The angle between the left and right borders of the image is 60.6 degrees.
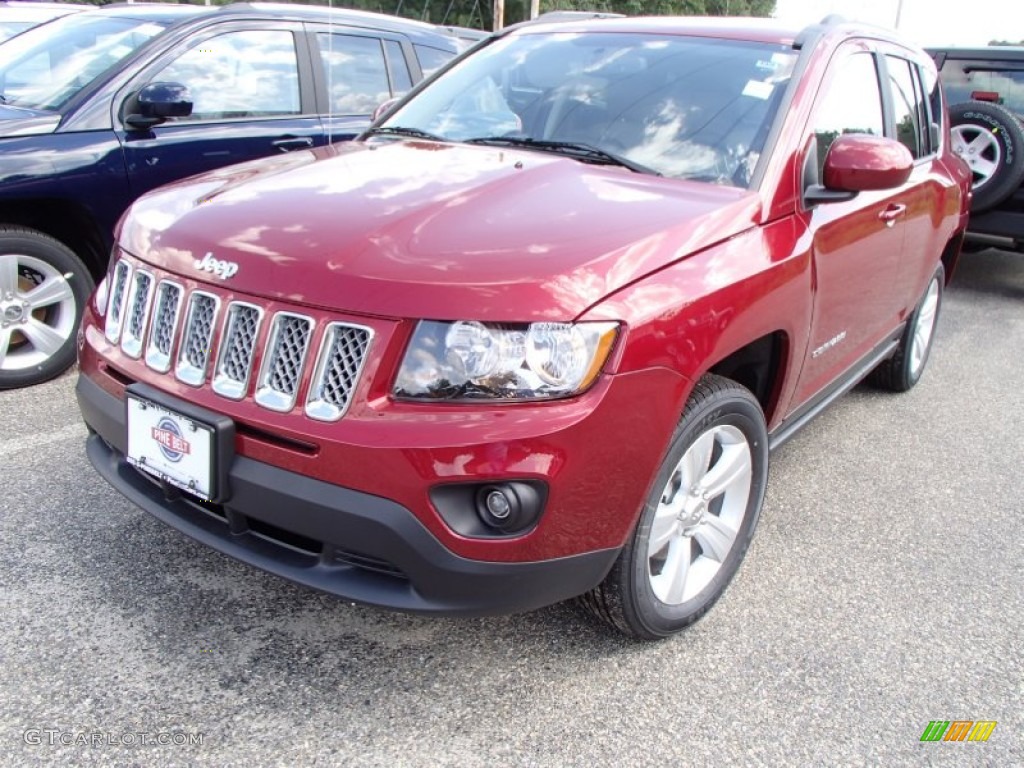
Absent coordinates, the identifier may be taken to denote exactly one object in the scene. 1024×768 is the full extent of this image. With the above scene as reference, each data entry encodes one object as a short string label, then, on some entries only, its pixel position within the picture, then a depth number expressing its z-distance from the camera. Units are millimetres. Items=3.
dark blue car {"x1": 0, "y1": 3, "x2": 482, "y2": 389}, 3879
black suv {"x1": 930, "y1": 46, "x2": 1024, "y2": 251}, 6227
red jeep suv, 1887
